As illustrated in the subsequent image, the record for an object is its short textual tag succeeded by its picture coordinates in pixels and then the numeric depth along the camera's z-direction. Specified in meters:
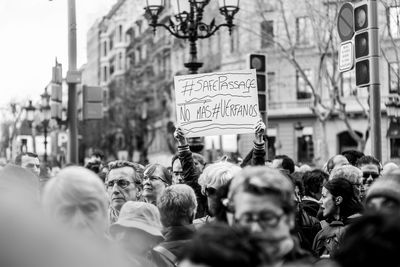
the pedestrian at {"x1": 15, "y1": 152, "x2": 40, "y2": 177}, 9.80
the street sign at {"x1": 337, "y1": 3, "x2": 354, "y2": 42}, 11.06
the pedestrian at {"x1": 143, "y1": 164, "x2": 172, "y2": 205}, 7.64
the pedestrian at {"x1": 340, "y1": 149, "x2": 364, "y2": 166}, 10.80
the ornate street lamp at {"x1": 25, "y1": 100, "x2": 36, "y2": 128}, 34.44
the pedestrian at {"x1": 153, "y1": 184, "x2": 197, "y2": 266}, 5.33
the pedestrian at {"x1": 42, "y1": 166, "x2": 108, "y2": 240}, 3.89
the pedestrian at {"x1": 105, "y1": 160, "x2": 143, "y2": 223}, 7.11
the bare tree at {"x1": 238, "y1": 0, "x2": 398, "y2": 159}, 26.84
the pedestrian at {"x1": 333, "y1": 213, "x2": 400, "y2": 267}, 2.71
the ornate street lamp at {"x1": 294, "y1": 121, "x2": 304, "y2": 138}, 49.03
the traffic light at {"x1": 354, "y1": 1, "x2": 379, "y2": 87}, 10.55
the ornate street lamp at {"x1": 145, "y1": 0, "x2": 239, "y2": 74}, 13.98
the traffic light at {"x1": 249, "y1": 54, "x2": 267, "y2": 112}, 13.05
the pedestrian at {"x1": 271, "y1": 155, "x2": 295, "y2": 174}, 10.32
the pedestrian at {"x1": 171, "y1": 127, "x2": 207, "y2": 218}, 7.54
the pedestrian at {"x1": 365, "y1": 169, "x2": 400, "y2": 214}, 3.55
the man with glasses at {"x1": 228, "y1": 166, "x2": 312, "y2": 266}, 3.35
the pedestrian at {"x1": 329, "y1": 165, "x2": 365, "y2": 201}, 7.22
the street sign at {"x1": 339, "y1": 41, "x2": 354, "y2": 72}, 10.84
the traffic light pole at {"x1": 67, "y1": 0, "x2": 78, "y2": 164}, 16.98
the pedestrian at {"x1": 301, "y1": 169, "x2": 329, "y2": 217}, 9.17
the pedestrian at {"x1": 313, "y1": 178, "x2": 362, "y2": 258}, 6.34
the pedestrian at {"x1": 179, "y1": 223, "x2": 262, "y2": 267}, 2.79
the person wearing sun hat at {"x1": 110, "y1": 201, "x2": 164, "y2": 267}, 5.04
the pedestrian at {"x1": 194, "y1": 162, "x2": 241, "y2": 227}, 6.13
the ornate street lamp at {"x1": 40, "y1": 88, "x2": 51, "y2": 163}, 32.39
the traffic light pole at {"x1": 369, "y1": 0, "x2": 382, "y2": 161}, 10.59
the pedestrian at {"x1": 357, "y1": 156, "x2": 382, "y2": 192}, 9.22
